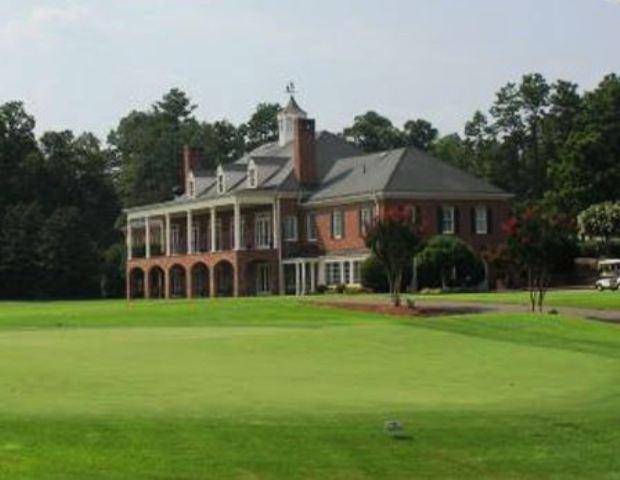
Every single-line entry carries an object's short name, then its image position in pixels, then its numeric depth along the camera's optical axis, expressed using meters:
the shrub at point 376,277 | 70.62
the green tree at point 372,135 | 139.38
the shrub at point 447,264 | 69.94
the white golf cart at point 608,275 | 64.38
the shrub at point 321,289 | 77.83
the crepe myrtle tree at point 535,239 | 44.28
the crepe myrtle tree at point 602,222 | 83.00
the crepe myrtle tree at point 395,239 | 49.09
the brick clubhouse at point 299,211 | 79.06
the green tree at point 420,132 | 145.09
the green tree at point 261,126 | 146.25
